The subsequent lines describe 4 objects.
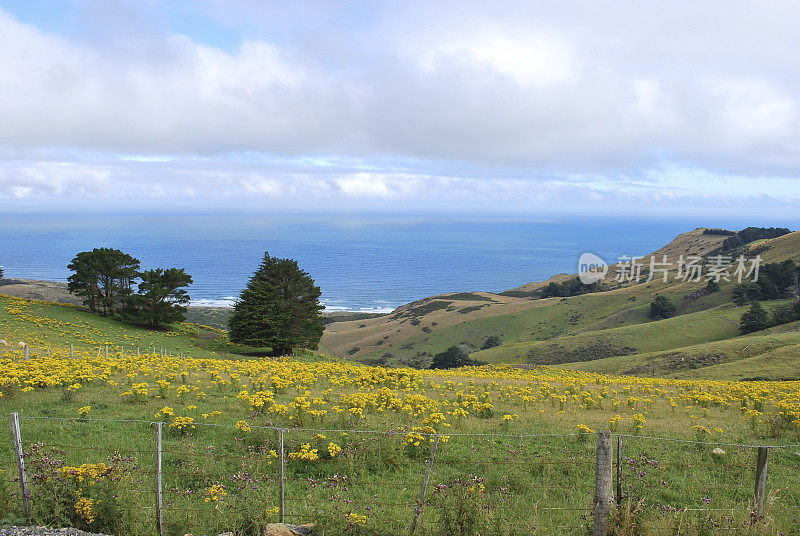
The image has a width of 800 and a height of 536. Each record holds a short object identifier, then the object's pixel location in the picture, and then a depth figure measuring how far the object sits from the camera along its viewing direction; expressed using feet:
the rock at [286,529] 21.30
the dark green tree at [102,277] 126.31
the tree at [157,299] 126.62
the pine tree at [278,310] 117.29
